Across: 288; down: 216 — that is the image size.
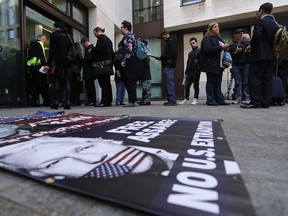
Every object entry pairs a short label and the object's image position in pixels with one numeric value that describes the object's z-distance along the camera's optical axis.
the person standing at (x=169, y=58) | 4.61
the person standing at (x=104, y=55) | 4.53
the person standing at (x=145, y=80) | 5.07
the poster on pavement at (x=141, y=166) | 0.66
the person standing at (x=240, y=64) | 4.62
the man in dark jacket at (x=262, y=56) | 3.55
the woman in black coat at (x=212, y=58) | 4.22
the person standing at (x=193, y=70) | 4.94
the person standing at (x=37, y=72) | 4.73
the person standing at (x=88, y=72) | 5.07
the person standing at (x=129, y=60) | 4.41
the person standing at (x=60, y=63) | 3.97
